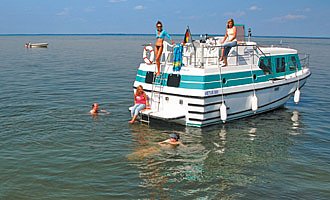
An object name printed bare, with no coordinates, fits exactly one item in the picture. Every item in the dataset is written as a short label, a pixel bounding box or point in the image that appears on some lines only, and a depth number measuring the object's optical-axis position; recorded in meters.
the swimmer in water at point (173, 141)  12.30
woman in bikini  14.76
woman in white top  14.91
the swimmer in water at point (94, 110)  16.47
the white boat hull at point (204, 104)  13.89
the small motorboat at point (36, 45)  85.62
